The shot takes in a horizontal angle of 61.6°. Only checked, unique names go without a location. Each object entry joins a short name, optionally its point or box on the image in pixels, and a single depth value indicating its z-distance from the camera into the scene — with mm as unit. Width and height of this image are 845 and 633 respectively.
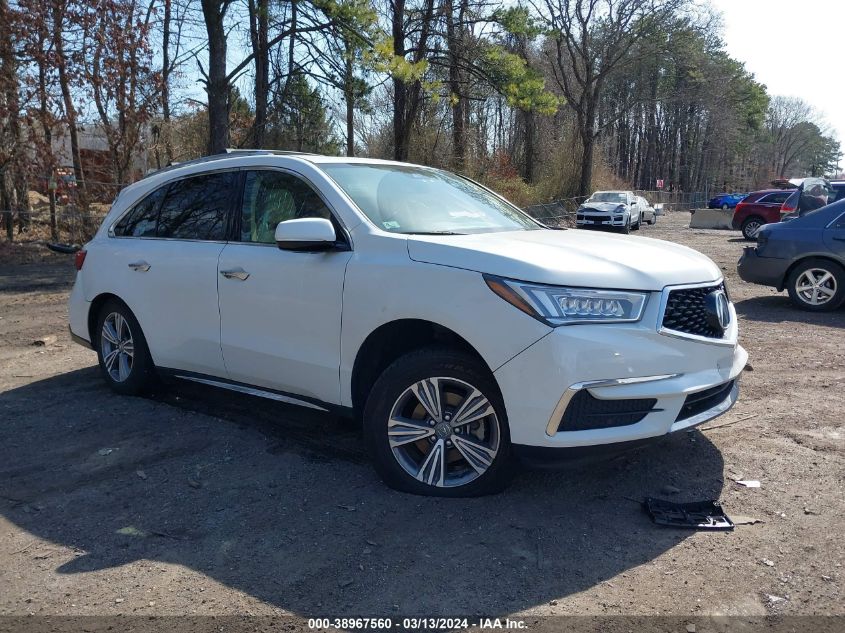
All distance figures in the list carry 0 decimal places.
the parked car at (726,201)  46519
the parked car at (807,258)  8945
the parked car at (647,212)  33428
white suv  3270
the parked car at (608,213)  27750
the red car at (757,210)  24609
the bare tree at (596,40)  34000
